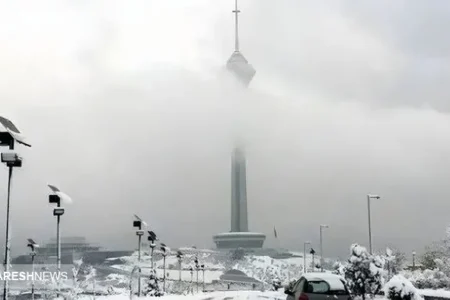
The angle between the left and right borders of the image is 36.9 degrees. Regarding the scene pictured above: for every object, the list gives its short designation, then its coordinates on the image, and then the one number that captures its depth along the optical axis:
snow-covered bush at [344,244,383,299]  31.77
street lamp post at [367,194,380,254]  58.01
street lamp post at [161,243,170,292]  64.12
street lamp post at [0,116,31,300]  21.02
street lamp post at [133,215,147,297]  46.59
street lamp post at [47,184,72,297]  29.22
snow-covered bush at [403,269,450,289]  59.93
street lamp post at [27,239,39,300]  48.67
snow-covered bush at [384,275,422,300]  24.42
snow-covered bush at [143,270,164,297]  56.57
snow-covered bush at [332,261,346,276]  39.86
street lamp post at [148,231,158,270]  54.37
